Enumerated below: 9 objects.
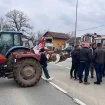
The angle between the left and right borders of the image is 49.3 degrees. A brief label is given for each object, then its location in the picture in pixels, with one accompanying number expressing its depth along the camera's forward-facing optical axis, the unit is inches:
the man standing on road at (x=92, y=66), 216.9
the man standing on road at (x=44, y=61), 208.6
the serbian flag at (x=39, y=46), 215.2
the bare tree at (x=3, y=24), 1214.9
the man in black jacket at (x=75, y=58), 213.3
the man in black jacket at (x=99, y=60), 196.2
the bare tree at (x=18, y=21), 1241.6
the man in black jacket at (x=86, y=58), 194.9
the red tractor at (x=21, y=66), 181.6
